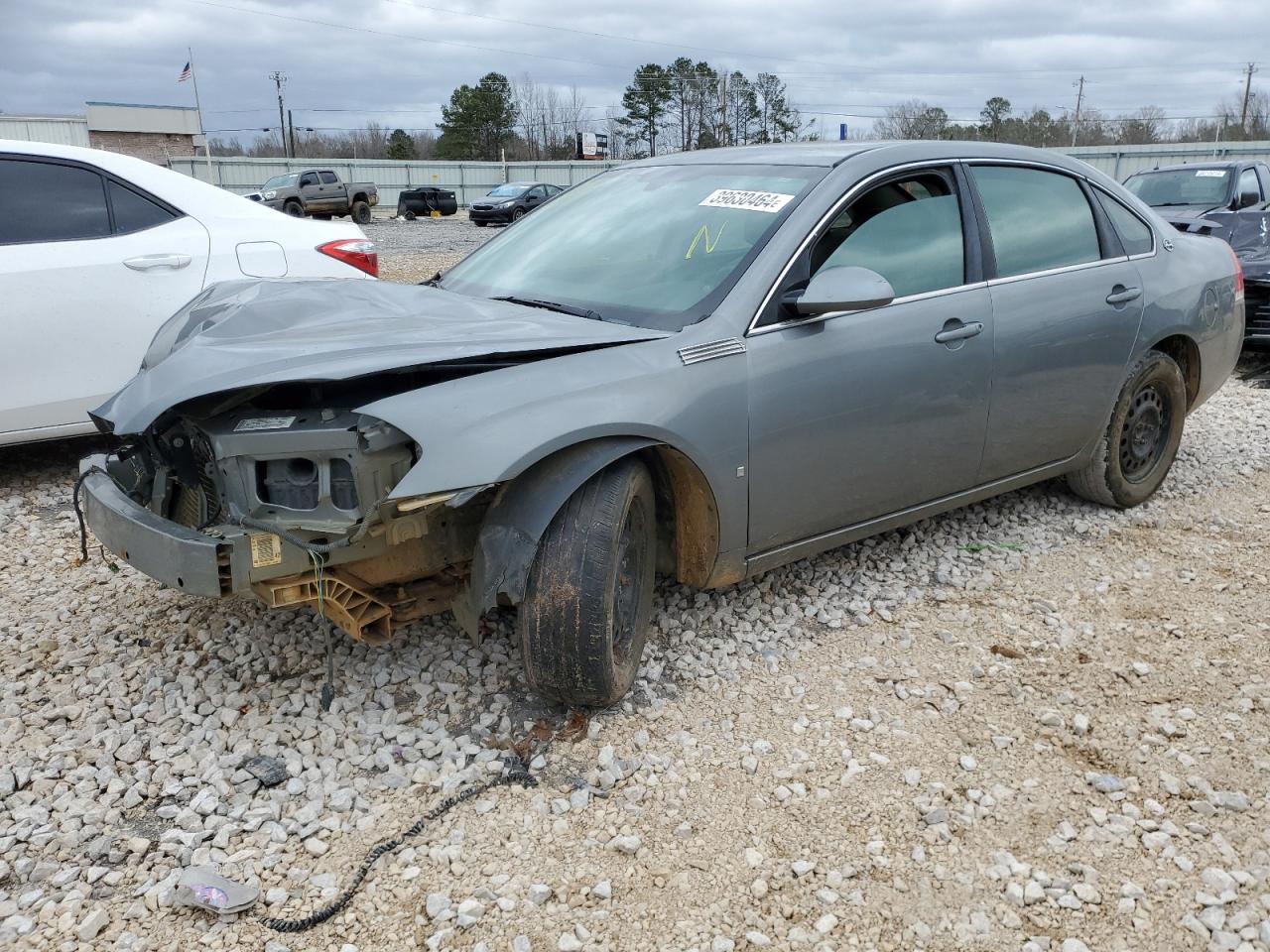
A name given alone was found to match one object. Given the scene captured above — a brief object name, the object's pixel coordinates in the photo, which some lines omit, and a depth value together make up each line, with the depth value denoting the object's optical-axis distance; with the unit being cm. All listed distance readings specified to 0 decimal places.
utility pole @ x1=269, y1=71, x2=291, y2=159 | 7356
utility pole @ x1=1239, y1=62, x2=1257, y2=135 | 5499
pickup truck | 2856
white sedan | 468
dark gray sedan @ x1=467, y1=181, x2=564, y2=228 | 2961
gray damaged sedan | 265
